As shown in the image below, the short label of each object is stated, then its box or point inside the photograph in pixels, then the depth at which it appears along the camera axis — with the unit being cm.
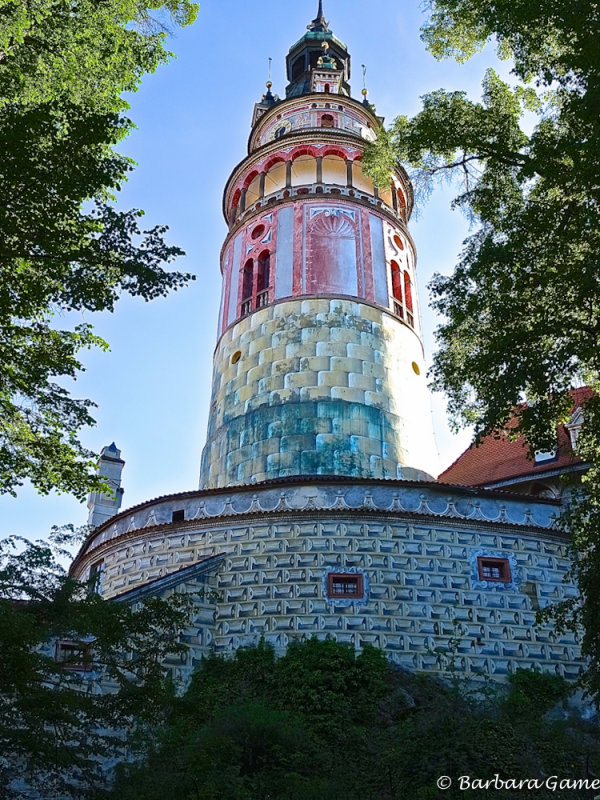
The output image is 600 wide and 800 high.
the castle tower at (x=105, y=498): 2103
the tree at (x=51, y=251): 800
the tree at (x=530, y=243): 923
